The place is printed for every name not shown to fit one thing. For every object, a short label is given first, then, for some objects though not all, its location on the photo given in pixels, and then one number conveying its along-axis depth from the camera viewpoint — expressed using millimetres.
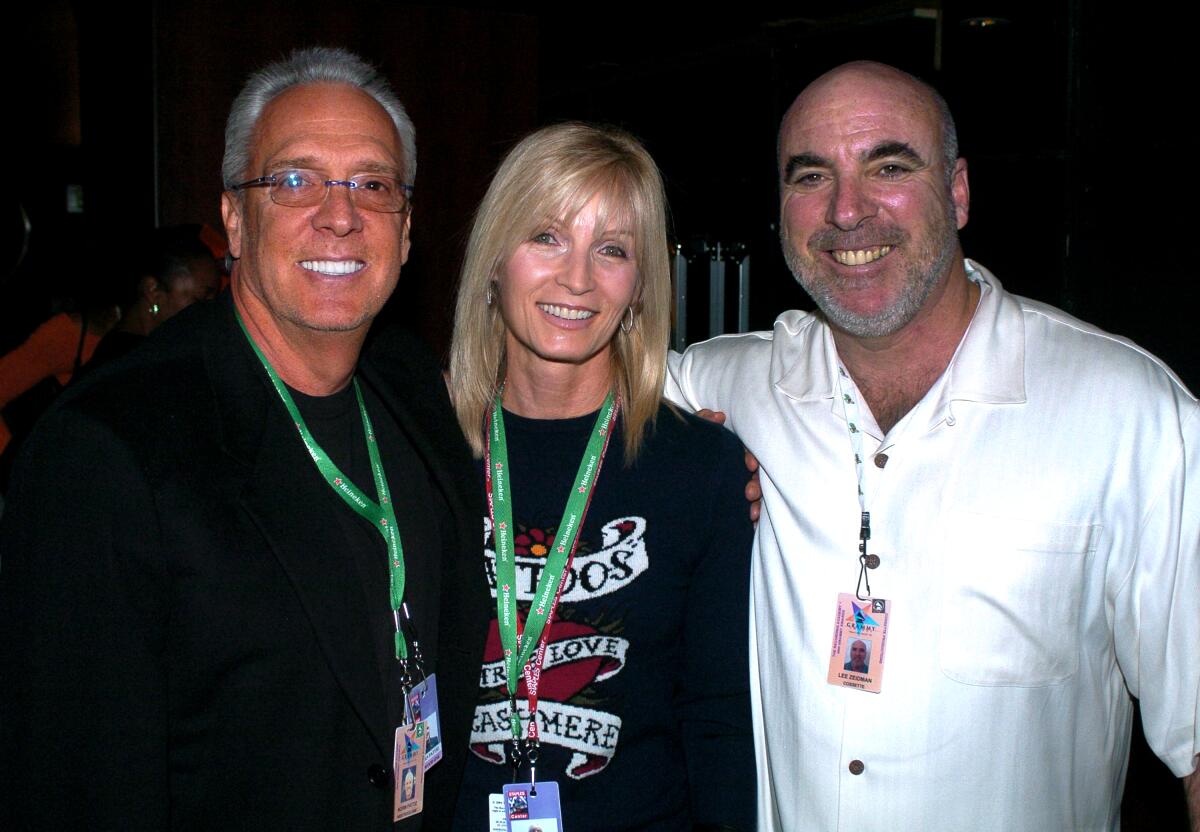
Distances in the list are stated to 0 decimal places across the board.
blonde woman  2049
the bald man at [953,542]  1975
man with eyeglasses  1492
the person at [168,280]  4508
